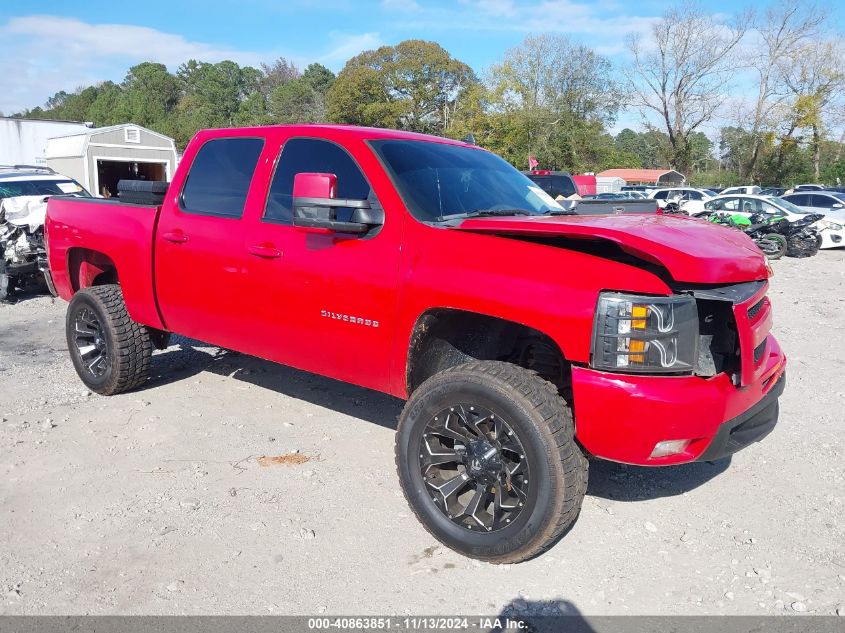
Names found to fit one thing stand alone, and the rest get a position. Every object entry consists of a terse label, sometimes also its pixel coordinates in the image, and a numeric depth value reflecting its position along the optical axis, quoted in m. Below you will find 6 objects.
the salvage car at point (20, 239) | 10.00
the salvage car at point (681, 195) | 28.66
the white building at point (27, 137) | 27.61
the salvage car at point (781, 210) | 18.59
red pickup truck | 2.80
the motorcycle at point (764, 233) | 16.75
